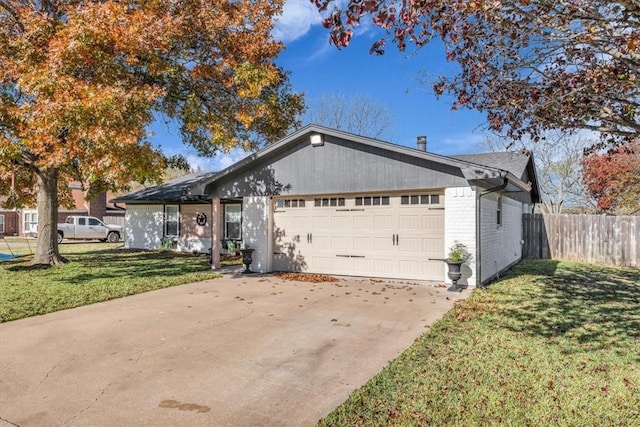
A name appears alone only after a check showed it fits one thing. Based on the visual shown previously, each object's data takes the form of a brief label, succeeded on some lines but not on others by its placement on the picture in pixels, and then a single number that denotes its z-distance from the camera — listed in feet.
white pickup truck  77.66
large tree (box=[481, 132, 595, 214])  77.56
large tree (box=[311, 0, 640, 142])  10.75
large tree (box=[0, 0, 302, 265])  28.76
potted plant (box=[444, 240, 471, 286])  27.55
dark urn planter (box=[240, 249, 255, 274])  36.47
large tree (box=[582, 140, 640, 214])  58.85
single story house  28.94
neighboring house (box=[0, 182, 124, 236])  95.30
